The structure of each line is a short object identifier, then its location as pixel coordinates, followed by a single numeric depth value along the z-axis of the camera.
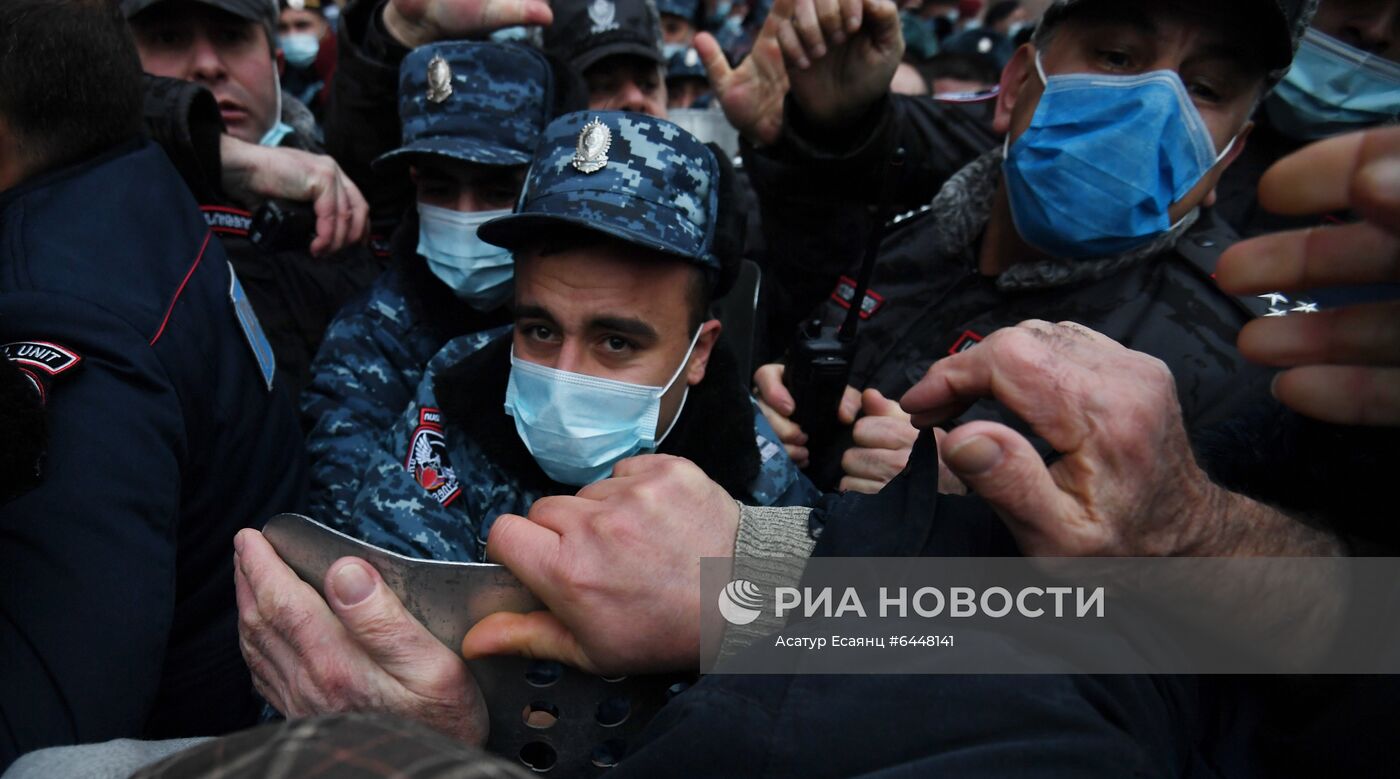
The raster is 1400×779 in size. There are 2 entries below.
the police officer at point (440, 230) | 2.65
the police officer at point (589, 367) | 2.01
